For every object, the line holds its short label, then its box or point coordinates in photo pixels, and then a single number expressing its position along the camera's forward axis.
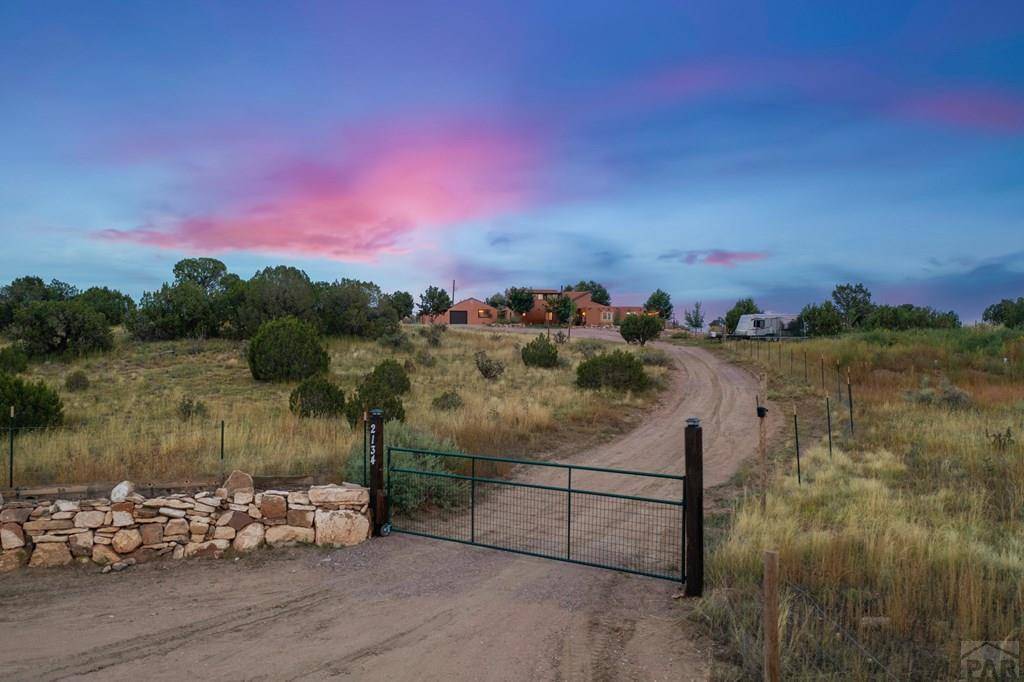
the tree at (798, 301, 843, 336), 62.66
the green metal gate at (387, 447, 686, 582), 10.03
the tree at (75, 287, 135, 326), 62.16
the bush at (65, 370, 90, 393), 27.20
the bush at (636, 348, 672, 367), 41.41
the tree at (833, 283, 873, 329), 79.06
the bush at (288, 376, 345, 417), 20.17
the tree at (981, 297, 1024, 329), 75.89
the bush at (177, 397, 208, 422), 20.56
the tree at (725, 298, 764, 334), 86.14
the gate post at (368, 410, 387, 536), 10.79
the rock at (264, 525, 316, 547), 10.30
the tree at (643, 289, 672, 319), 117.25
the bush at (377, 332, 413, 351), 45.59
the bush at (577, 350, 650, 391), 30.27
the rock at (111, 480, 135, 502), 9.84
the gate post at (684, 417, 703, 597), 7.94
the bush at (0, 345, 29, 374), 31.02
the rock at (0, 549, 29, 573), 9.45
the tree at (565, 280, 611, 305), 137.25
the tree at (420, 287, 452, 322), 108.44
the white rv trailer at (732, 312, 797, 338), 61.75
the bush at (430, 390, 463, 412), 22.73
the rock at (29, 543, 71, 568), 9.57
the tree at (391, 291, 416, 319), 99.49
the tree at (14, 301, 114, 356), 37.91
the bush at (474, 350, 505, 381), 33.56
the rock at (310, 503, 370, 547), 10.35
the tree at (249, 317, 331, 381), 30.45
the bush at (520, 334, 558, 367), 39.00
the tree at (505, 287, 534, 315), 109.38
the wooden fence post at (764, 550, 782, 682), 4.70
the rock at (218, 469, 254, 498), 10.50
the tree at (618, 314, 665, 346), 56.88
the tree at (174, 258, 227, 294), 58.19
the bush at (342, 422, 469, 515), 11.76
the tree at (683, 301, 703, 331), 101.21
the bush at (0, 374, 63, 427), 16.83
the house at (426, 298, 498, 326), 109.81
